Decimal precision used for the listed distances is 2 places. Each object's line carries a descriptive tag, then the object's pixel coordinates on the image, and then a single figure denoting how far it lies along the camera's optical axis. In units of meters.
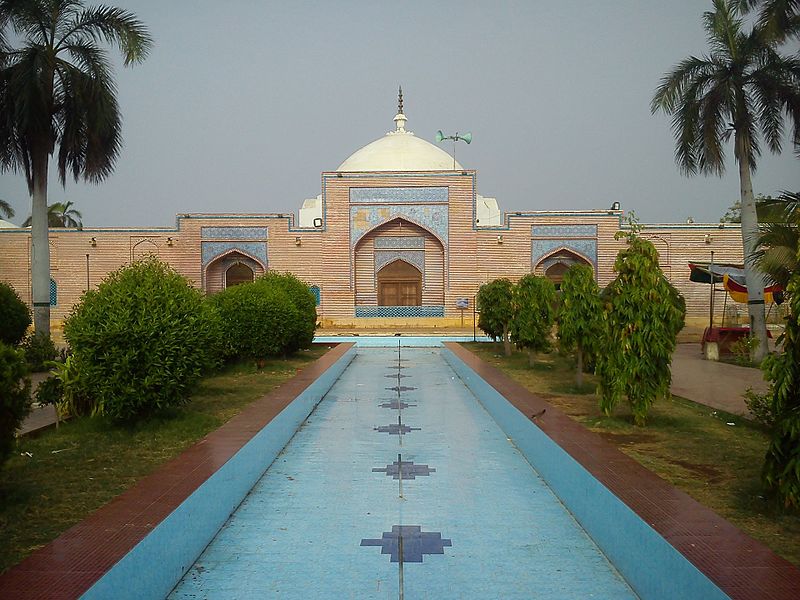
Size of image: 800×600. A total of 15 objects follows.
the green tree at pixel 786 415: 3.54
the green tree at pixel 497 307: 13.10
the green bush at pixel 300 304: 12.25
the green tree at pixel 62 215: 37.19
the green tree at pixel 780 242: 9.08
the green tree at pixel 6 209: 28.20
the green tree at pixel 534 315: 11.12
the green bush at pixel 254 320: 10.59
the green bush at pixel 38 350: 10.88
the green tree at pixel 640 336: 6.03
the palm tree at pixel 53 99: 10.63
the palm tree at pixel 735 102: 11.89
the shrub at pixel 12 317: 10.95
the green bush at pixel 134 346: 5.78
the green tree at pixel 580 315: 8.16
